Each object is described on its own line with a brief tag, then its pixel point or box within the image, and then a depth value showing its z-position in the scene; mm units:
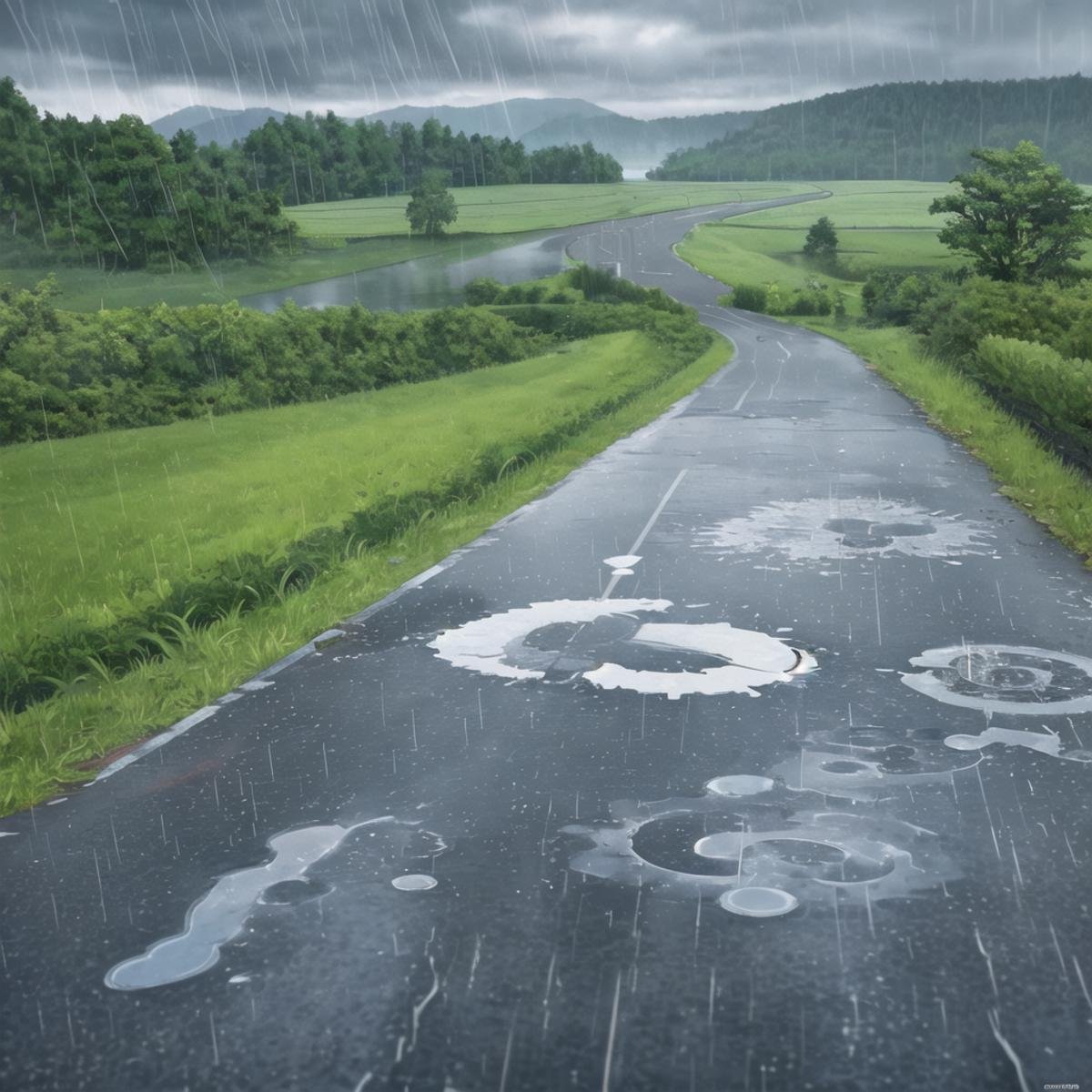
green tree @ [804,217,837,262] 117438
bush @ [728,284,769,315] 85938
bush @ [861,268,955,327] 70688
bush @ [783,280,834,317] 86500
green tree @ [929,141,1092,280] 60062
